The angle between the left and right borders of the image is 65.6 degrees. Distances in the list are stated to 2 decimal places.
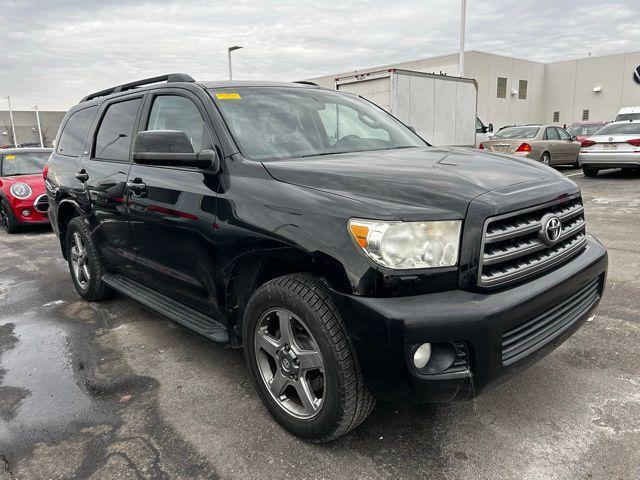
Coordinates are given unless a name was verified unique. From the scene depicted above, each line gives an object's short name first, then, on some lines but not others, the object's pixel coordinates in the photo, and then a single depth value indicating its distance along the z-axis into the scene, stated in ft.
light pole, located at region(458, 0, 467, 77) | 59.41
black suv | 6.75
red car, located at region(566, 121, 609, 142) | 63.73
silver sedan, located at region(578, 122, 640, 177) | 39.42
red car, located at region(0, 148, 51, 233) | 28.50
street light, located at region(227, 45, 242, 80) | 75.42
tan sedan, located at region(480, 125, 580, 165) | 44.14
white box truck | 38.70
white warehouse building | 109.29
